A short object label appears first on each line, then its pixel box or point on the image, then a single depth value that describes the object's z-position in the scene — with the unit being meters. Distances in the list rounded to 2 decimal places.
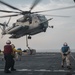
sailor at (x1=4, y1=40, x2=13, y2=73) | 10.94
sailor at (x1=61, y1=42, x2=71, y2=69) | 13.40
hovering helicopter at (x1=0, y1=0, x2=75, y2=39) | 34.32
